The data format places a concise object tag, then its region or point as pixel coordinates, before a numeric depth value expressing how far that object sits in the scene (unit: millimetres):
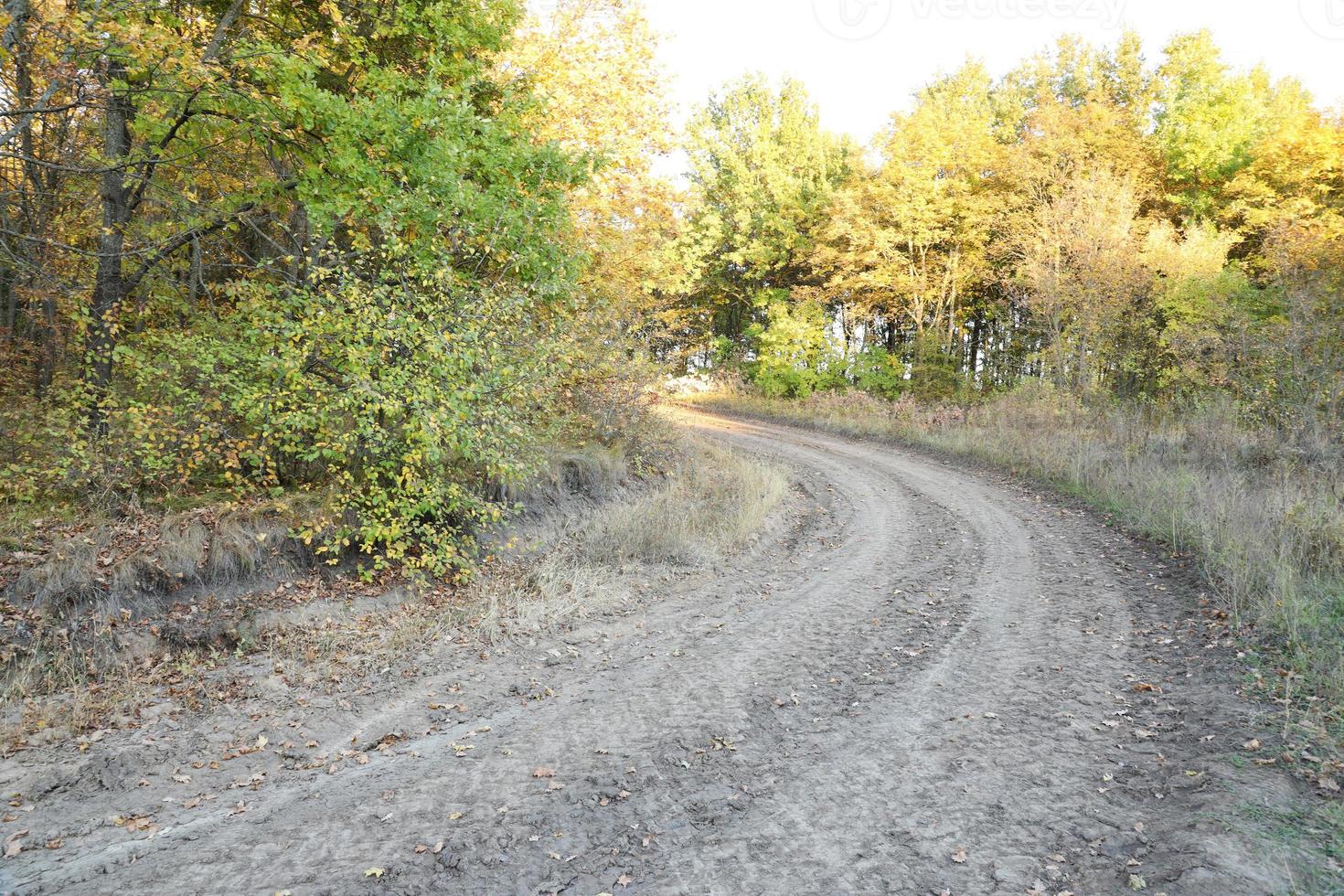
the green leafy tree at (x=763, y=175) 29984
